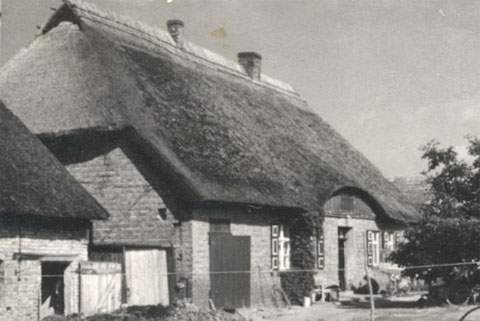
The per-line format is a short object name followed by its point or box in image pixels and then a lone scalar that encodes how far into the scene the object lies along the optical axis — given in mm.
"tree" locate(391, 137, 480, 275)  20562
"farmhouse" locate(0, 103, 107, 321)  16188
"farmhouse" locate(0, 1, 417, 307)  20391
